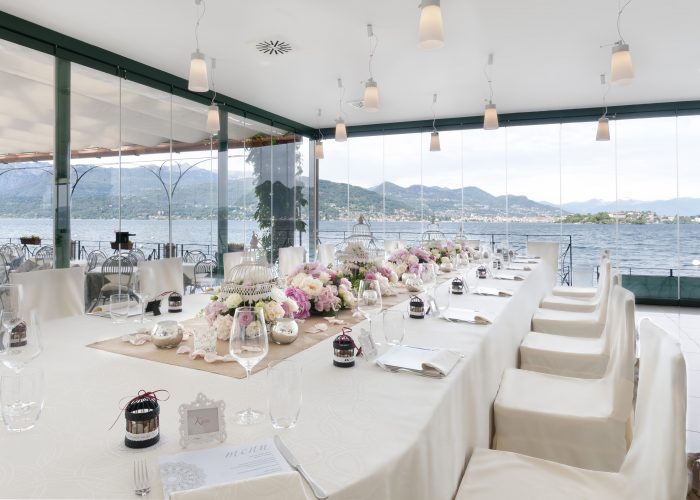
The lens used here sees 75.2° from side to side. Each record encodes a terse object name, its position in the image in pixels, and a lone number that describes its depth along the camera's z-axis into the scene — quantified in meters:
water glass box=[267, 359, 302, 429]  1.02
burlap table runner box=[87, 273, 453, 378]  1.45
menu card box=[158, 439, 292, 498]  0.80
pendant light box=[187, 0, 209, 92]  3.02
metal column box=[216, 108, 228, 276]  6.79
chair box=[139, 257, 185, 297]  3.09
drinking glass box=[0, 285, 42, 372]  1.28
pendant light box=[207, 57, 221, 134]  5.21
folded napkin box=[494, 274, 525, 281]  3.74
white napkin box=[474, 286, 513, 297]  2.96
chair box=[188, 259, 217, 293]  6.49
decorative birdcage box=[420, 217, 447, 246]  7.79
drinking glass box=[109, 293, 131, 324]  1.87
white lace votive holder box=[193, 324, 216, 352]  1.58
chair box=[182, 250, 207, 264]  6.29
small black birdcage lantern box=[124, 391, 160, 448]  0.93
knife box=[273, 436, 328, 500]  0.78
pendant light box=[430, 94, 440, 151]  6.29
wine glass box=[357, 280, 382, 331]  1.80
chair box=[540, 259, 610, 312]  4.15
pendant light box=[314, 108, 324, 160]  7.44
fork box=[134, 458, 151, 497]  0.78
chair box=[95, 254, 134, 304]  4.26
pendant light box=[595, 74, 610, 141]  5.58
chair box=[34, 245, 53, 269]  4.49
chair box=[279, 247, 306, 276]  4.68
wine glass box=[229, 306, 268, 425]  1.16
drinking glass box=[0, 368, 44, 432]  1.02
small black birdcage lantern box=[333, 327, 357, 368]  1.47
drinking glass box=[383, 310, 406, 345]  1.62
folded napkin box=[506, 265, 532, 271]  4.46
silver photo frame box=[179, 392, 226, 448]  0.95
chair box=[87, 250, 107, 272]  5.03
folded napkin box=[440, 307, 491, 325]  2.10
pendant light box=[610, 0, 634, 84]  2.99
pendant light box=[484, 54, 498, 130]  4.69
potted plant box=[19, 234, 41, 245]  4.36
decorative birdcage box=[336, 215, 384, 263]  2.88
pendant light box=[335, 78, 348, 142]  5.40
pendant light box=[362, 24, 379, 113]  3.79
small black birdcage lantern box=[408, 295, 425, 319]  2.19
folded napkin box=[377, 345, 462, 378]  1.40
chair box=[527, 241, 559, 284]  5.96
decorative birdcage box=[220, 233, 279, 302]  1.76
